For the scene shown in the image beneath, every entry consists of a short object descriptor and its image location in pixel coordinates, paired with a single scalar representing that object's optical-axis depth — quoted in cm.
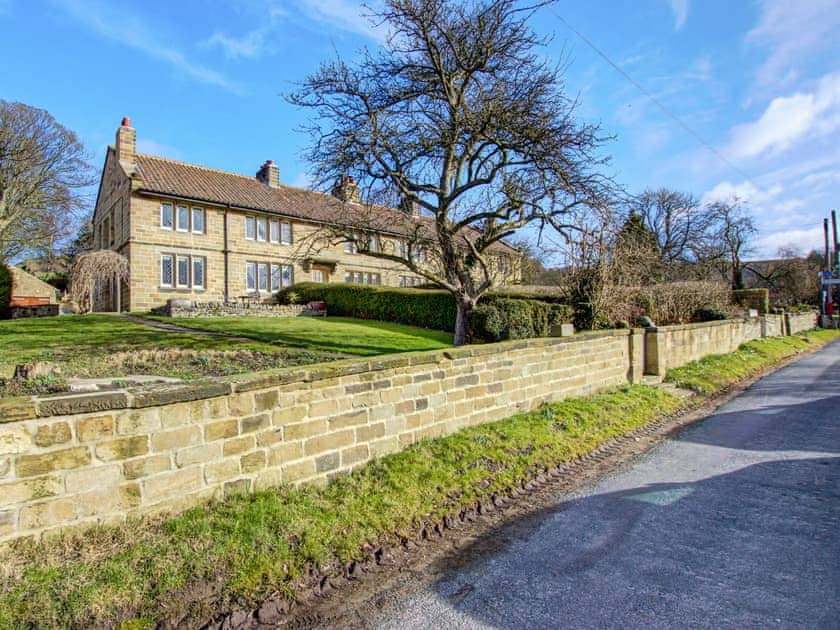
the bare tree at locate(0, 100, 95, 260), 2542
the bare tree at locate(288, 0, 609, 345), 1022
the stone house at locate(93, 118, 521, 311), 2261
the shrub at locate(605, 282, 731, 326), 1412
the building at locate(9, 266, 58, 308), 2963
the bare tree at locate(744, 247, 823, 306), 4138
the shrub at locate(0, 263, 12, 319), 2164
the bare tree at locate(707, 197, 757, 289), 4094
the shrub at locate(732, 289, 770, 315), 2370
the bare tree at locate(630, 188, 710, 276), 3953
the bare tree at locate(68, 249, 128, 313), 1895
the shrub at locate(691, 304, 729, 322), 1812
